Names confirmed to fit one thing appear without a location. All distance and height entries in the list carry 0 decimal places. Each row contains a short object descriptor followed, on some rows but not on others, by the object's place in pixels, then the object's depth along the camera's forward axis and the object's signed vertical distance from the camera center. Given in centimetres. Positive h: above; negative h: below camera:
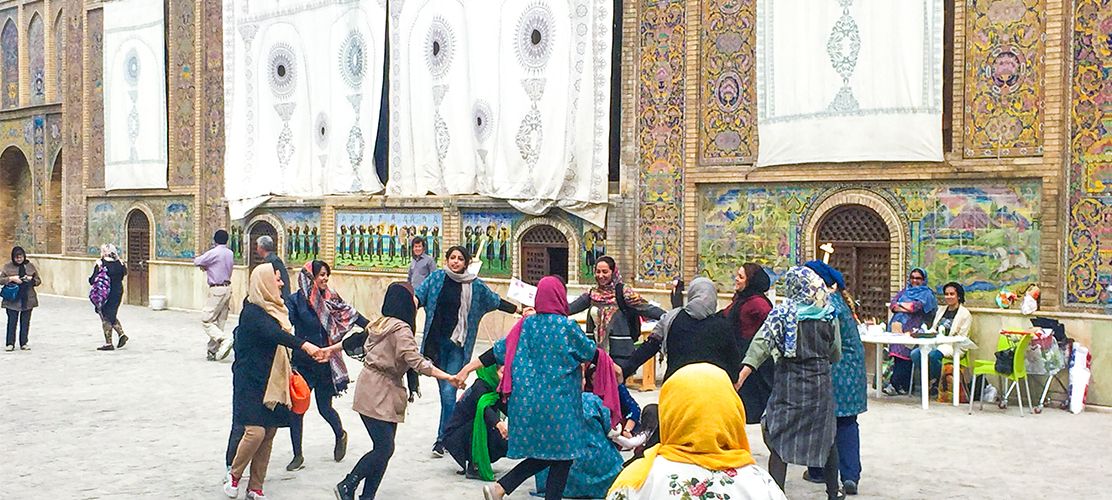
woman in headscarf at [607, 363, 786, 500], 381 -72
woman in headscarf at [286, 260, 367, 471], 823 -76
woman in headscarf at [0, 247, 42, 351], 1544 -86
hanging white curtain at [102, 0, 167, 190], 2272 +243
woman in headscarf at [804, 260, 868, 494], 736 -92
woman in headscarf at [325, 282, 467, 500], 694 -89
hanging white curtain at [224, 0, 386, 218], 1877 +206
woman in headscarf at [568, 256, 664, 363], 872 -62
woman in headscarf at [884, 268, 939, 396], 1208 -90
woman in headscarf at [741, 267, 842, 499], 687 -78
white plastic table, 1130 -106
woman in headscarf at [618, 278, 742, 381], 725 -65
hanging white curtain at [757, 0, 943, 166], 1257 +156
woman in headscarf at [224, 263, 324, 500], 689 -78
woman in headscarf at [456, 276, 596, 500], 640 -82
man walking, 1496 -84
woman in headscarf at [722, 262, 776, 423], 768 -58
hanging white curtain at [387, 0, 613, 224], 1553 +167
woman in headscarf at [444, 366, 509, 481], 774 -131
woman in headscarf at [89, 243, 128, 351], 1527 -76
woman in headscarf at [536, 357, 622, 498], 724 -132
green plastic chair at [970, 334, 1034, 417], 1090 -126
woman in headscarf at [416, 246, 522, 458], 873 -65
